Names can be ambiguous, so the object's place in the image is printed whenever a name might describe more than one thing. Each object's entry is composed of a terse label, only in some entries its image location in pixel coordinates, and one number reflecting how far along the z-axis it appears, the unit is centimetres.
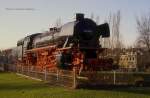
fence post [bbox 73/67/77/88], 1357
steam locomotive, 1644
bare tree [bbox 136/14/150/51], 5153
